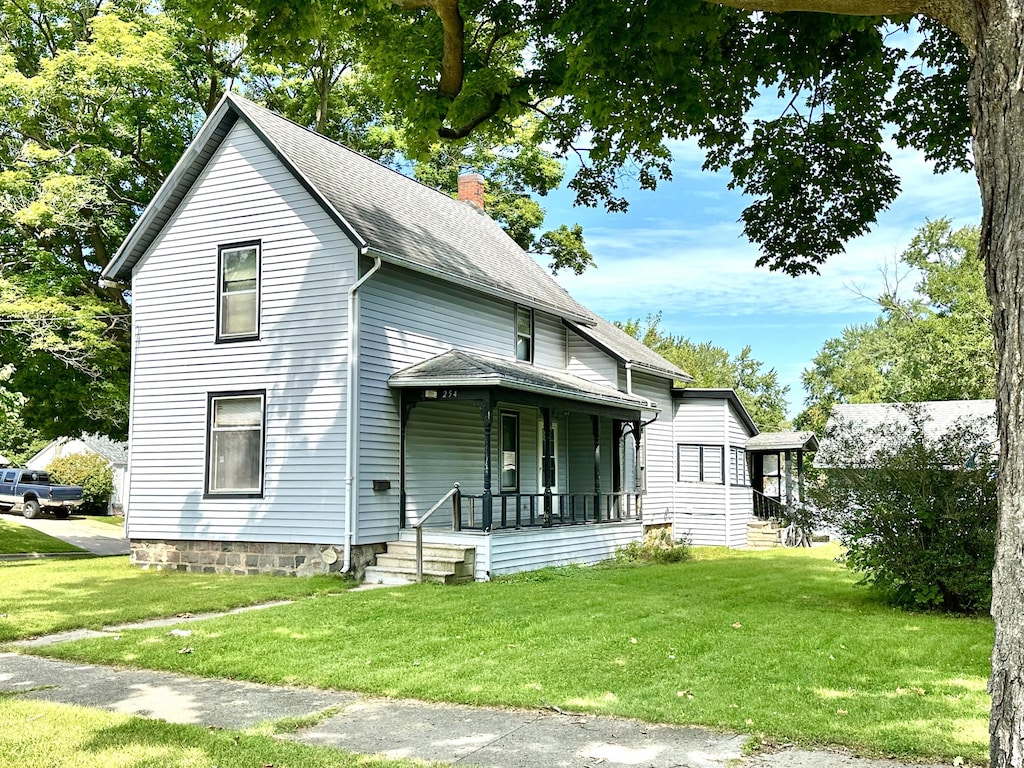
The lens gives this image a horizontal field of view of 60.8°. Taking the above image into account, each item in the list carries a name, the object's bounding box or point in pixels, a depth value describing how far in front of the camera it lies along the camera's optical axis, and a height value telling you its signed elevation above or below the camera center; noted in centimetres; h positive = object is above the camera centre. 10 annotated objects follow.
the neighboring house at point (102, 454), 4581 +69
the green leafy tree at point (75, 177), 2031 +722
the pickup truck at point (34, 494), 3703 -120
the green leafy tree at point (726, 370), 5066 +597
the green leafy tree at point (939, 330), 3925 +641
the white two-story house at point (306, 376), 1496 +160
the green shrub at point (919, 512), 1049 -61
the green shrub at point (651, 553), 1944 -202
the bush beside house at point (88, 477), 4209 -53
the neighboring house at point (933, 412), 3212 +199
